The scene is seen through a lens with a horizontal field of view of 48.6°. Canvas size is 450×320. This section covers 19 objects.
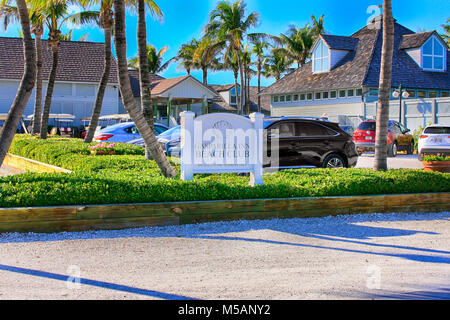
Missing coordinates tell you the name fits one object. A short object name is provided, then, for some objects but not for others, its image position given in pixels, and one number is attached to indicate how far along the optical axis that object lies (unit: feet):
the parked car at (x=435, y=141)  60.23
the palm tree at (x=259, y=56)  197.37
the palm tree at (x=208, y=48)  140.52
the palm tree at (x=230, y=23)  134.92
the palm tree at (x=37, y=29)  73.14
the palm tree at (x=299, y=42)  169.78
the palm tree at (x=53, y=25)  72.02
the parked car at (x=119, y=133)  65.53
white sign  28.78
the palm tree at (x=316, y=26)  171.83
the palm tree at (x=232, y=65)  189.16
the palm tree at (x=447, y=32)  165.07
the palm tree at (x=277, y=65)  213.46
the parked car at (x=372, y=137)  74.59
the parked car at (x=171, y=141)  45.68
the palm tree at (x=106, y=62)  60.23
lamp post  95.91
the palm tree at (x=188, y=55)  199.11
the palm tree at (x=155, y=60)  205.23
